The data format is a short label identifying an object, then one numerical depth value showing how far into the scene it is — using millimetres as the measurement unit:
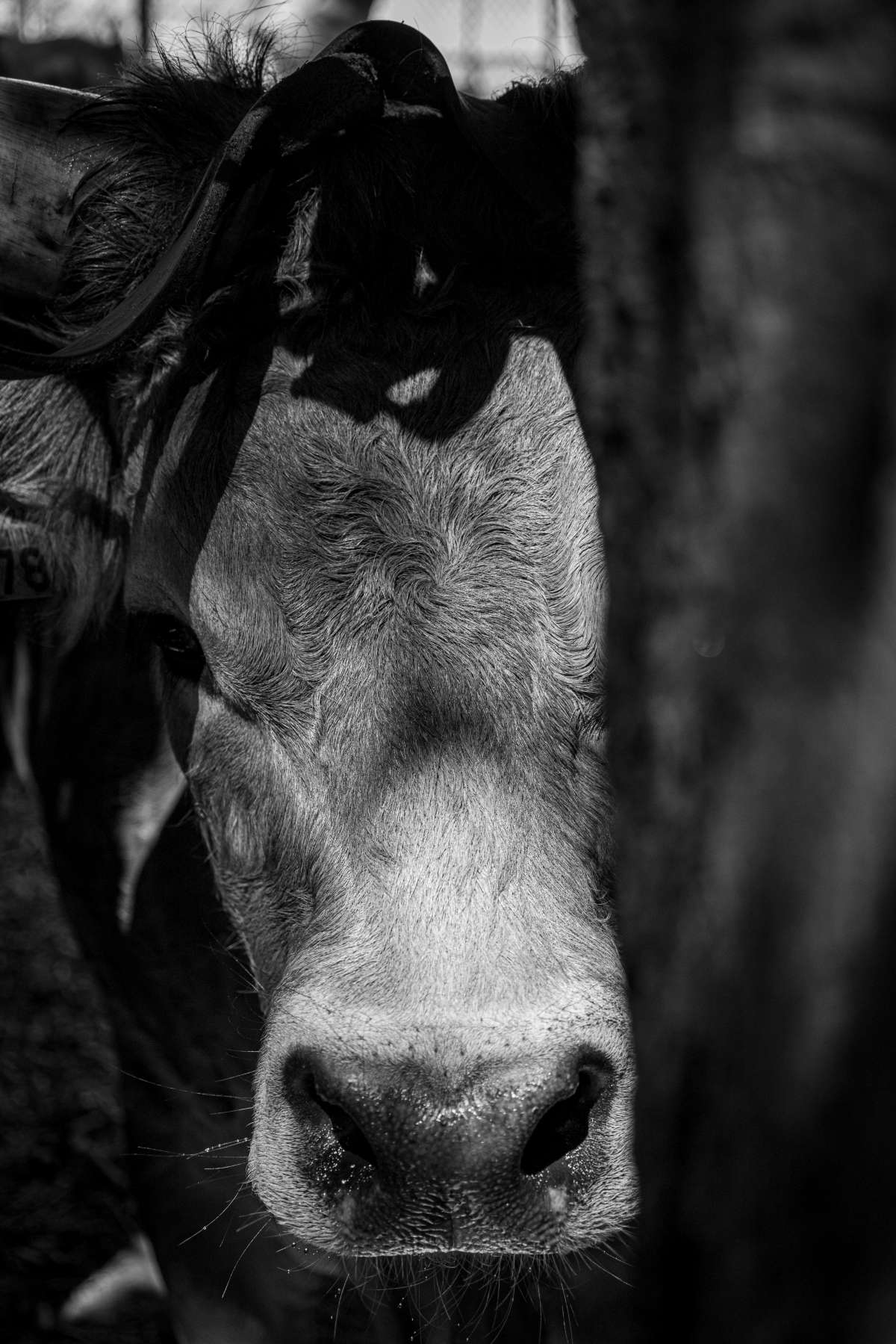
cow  1971
